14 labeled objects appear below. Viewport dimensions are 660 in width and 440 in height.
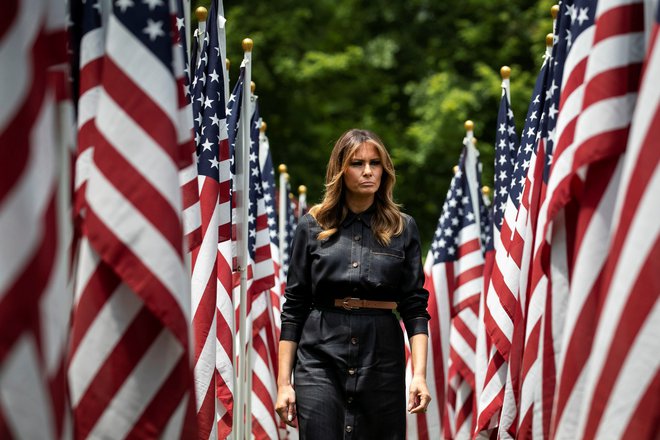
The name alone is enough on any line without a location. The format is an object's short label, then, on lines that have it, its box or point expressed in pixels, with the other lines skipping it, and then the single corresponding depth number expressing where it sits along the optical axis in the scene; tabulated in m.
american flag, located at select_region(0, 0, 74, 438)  7.27
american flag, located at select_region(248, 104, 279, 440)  21.73
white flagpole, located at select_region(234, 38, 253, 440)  17.67
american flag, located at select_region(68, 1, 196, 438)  9.24
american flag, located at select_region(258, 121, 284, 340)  25.62
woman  12.52
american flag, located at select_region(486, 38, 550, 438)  15.99
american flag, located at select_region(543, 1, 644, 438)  9.36
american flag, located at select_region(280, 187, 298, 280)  31.73
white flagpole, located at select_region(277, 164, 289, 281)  30.42
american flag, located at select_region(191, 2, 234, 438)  14.84
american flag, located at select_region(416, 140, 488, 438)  22.78
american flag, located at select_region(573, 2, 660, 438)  8.17
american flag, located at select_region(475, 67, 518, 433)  20.16
